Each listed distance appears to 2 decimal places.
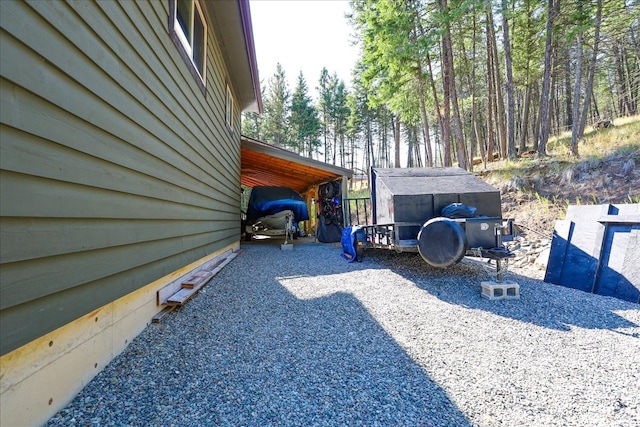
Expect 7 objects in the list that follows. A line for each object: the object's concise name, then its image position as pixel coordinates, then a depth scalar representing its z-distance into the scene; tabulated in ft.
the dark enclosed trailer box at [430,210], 11.58
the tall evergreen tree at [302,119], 94.94
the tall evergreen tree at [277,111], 98.02
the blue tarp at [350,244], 19.11
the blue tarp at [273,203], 30.66
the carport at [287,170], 26.32
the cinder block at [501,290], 11.05
